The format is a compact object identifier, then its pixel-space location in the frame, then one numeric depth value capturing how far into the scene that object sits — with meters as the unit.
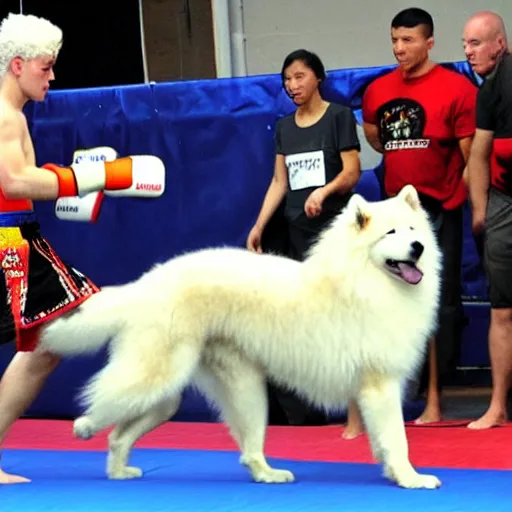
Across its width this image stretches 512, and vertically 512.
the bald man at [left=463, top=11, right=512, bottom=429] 5.57
